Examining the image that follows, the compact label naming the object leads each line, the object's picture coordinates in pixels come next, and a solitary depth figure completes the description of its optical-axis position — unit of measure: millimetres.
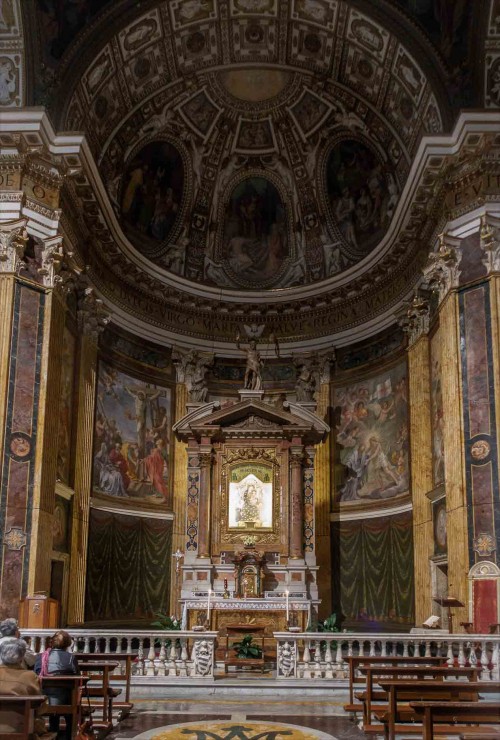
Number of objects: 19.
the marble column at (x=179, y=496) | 21703
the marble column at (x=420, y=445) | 18672
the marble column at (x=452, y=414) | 15648
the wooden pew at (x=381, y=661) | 10078
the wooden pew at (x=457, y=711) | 6309
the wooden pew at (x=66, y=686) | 7782
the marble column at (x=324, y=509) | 21891
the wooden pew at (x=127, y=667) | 10008
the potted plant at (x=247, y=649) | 15742
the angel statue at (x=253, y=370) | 21062
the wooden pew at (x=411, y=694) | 7371
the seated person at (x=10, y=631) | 7617
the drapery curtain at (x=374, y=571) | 19922
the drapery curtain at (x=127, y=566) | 19781
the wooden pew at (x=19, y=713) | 6113
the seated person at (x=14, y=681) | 6180
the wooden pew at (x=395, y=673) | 8969
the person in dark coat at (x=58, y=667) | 8016
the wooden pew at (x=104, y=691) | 9383
